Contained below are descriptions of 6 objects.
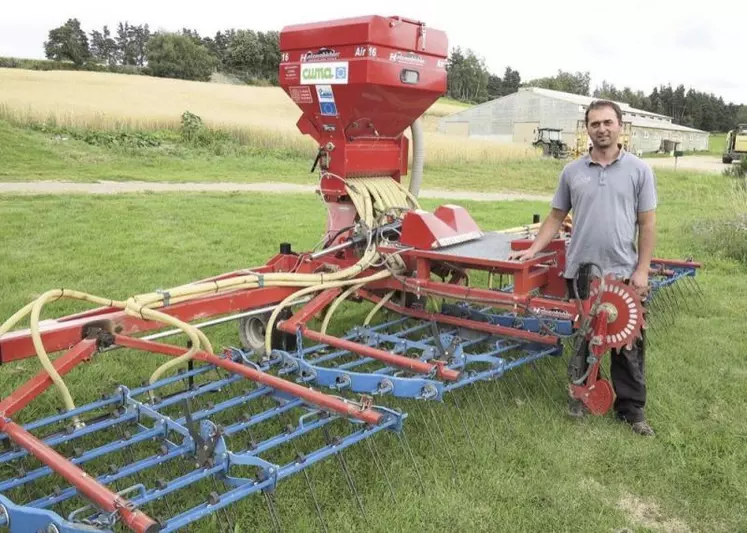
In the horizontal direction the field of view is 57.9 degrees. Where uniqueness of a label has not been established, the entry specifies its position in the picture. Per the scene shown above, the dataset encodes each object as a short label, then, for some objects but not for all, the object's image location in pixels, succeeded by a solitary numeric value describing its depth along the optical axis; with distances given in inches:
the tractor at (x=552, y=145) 1313.4
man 142.6
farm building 1879.9
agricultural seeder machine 107.4
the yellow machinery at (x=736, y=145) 1275.3
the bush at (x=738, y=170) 762.4
